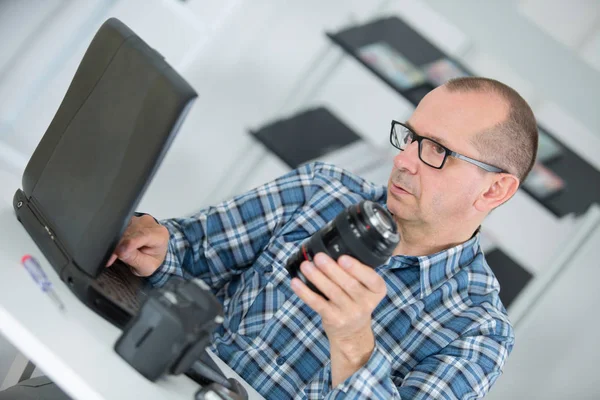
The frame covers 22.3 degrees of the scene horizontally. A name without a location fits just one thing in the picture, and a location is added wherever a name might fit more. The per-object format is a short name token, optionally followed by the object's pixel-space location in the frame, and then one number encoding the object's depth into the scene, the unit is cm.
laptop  173
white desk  168
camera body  169
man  199
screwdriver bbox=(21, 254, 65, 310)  177
